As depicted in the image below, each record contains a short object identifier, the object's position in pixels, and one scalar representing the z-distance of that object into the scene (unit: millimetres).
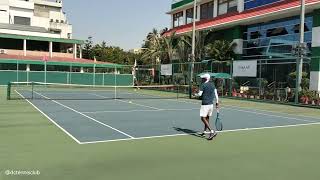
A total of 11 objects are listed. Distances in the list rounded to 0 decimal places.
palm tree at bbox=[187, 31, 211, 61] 43469
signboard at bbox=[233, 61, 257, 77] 30391
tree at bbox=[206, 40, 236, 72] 39938
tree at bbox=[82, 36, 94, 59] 89375
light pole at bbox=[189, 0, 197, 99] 37078
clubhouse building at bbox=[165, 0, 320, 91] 31797
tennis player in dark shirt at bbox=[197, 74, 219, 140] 11977
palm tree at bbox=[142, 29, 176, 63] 48688
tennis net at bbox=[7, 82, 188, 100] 28359
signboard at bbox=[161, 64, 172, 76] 42062
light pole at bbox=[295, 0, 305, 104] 26642
